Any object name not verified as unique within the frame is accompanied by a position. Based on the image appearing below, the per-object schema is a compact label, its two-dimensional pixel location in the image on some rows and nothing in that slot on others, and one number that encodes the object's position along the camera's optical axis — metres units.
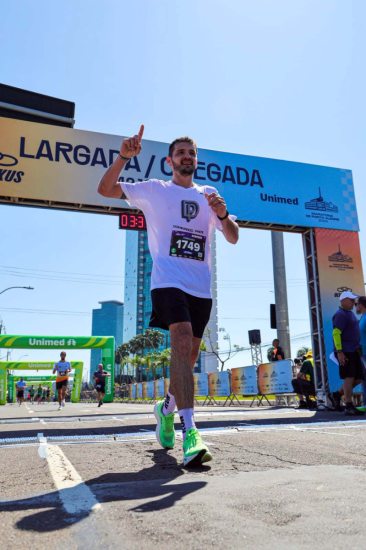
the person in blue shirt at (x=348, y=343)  7.09
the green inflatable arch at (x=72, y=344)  28.36
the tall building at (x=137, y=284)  136.50
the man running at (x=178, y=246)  2.87
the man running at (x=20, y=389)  33.31
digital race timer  10.89
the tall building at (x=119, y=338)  187.82
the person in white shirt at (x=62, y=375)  17.23
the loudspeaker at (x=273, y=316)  17.83
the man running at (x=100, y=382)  20.59
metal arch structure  10.33
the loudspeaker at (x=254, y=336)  22.92
